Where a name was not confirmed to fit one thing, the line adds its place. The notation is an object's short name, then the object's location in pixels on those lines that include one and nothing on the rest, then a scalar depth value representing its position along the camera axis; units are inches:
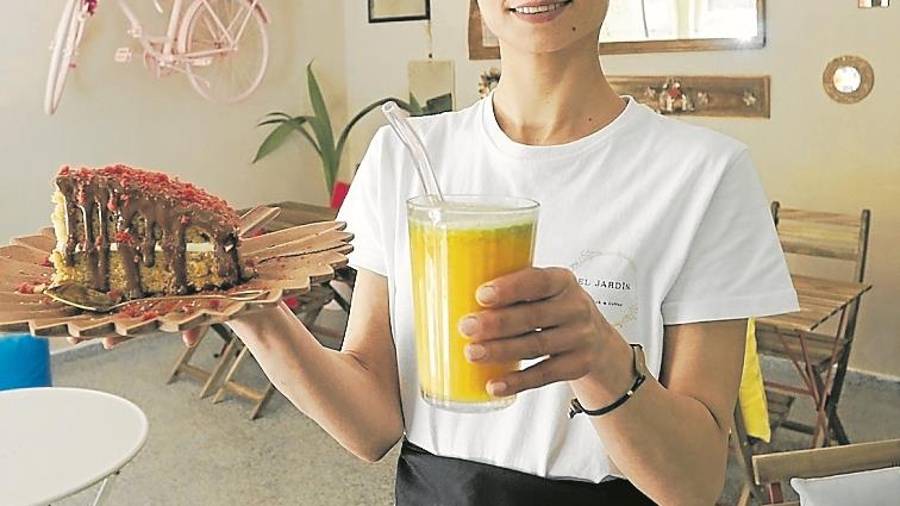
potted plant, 203.2
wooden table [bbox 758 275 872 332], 105.3
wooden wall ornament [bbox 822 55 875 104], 141.6
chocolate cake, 44.5
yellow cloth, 97.6
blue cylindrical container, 102.9
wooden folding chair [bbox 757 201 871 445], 119.5
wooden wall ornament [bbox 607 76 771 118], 152.7
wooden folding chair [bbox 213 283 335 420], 146.7
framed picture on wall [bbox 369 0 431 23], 201.2
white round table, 74.4
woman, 39.4
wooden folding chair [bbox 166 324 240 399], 153.4
